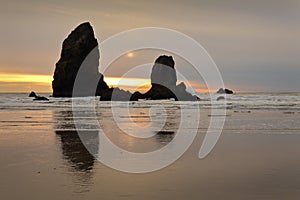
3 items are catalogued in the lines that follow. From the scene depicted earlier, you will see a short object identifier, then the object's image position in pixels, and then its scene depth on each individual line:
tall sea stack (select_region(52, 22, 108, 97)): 81.69
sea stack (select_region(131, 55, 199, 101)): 68.19
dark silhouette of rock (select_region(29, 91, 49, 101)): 62.20
